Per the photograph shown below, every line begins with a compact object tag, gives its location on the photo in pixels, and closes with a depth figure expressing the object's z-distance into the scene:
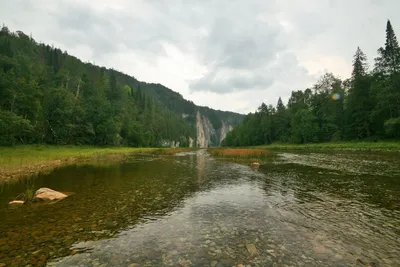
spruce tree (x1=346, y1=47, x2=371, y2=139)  60.84
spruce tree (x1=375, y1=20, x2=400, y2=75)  54.03
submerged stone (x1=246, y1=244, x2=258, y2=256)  6.55
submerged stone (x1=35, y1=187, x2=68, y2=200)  12.67
